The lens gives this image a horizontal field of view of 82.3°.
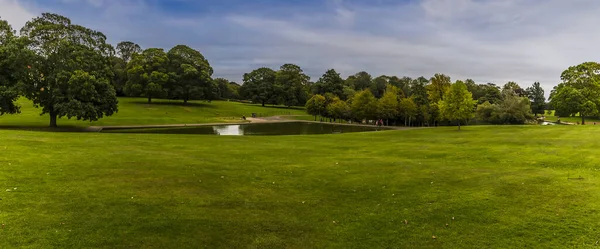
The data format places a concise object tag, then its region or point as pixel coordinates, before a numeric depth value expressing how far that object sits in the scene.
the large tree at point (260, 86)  127.50
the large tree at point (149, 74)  95.12
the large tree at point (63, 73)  45.47
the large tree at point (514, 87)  131.61
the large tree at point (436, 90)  75.35
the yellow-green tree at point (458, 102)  45.83
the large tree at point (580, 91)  60.62
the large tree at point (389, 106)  76.38
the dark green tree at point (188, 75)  99.56
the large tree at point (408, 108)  76.19
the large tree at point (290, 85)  129.38
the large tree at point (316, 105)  92.91
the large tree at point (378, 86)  137.12
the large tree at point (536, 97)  121.69
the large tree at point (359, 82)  147.00
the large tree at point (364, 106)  78.88
